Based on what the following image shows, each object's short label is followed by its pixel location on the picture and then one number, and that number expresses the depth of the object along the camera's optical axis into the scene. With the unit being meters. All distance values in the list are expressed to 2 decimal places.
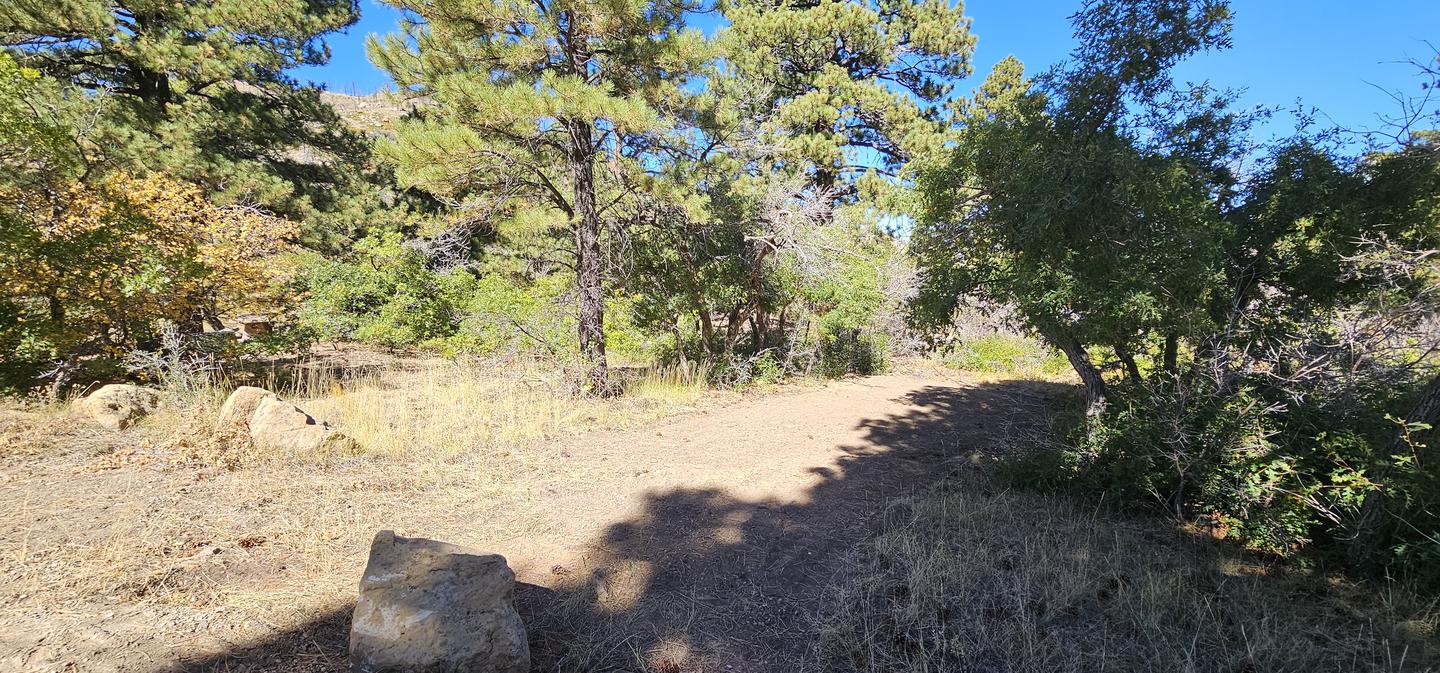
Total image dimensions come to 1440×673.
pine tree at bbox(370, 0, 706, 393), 6.01
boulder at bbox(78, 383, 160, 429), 5.21
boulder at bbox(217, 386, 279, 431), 4.91
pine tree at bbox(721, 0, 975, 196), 13.48
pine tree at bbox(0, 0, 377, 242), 9.89
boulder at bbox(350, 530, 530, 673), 2.17
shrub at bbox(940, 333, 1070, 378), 11.61
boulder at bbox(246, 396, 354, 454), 4.77
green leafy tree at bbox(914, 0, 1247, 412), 3.74
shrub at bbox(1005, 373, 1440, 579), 3.01
